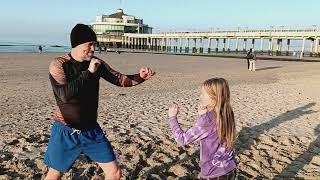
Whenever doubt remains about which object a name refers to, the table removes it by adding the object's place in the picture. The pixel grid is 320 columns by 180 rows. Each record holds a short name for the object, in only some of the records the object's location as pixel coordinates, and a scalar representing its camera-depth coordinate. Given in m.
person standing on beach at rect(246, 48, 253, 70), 19.39
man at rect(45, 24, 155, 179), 2.35
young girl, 2.22
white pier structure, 45.67
